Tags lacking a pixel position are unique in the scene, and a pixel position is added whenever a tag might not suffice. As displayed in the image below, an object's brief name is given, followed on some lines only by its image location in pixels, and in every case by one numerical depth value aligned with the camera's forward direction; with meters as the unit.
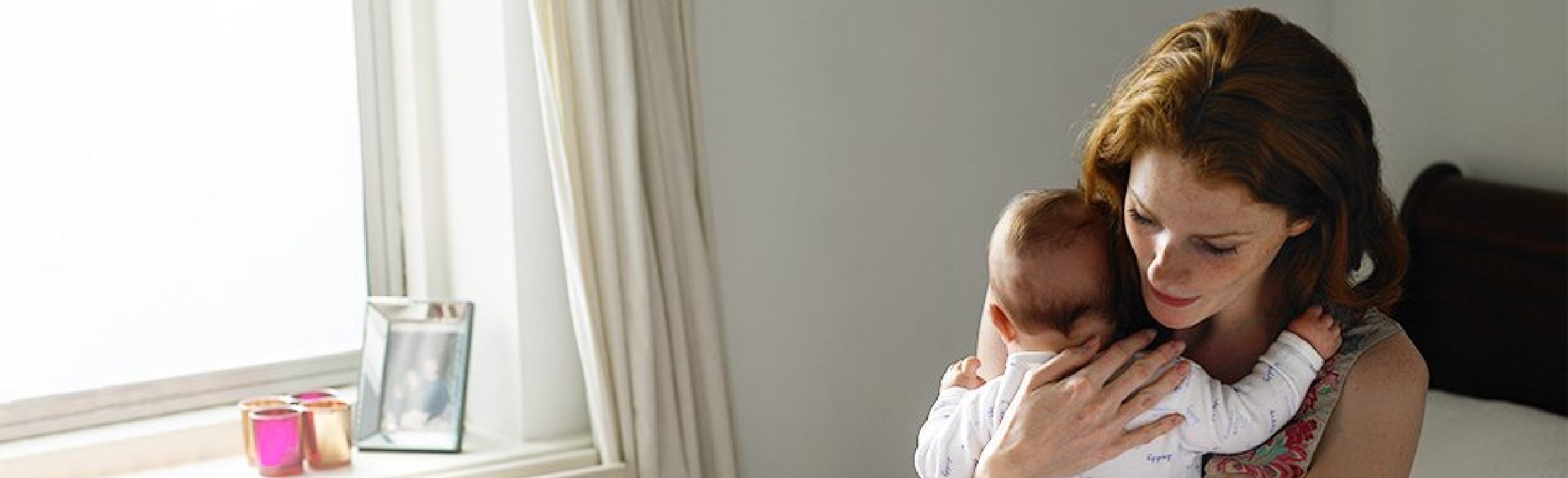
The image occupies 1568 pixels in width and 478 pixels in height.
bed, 2.73
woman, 1.52
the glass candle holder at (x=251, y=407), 2.54
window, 2.56
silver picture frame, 2.63
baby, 1.69
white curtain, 2.49
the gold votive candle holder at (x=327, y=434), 2.54
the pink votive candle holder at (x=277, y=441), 2.50
